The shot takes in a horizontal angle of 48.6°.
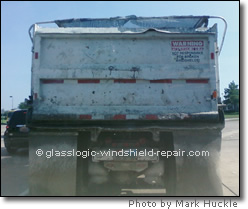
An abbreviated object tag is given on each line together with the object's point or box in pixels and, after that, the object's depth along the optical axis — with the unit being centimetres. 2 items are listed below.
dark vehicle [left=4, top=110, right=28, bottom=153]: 1031
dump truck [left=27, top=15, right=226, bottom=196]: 444
